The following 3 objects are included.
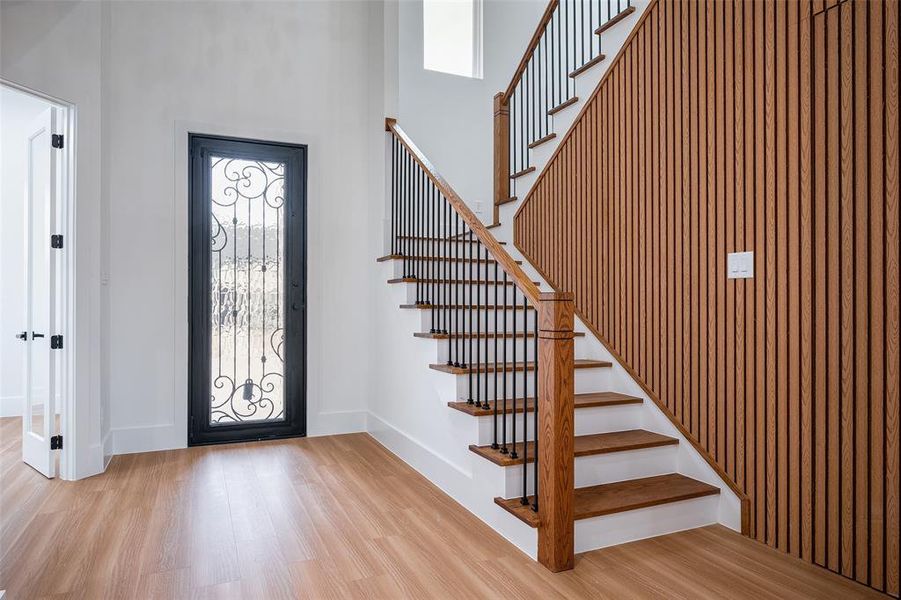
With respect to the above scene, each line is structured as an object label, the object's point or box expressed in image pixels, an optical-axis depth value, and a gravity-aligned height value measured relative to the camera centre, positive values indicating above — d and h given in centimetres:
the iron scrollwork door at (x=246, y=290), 403 +6
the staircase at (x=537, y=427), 222 -68
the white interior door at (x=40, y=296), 332 +1
